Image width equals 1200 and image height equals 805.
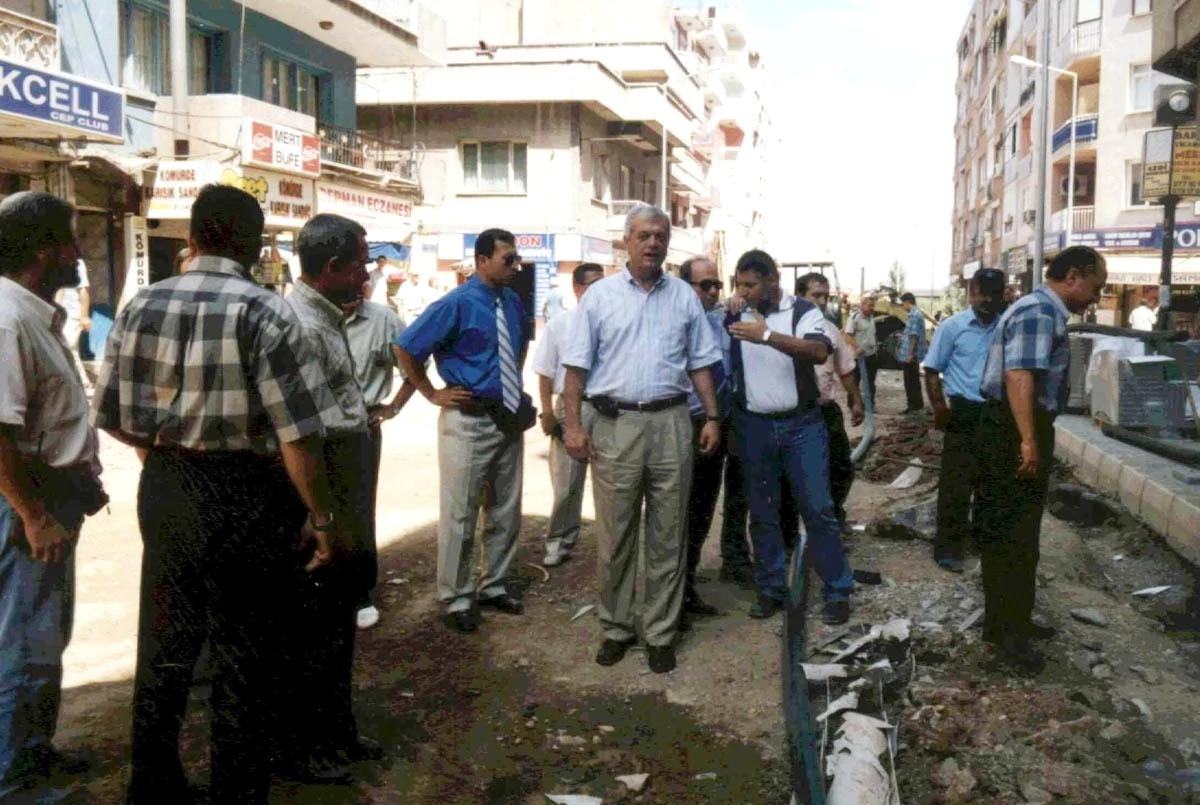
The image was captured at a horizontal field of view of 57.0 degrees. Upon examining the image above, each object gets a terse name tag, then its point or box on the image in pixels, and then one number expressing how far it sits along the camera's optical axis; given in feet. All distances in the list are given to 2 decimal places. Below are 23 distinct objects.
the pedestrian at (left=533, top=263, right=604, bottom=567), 22.16
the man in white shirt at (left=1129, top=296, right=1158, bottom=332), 76.54
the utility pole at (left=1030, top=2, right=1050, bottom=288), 90.22
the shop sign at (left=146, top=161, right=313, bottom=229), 52.70
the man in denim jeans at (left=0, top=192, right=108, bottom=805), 10.69
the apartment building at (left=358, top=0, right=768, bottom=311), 112.57
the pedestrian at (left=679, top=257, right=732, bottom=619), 19.16
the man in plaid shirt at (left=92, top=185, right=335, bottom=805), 9.69
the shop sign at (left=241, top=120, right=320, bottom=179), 59.41
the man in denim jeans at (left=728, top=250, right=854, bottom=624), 18.60
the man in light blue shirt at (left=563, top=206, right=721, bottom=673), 16.22
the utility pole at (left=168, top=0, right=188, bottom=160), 48.73
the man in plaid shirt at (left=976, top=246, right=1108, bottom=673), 15.55
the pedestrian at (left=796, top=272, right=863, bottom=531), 20.54
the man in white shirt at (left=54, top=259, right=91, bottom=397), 40.45
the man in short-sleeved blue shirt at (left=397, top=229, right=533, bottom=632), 17.83
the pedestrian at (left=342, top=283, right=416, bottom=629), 17.56
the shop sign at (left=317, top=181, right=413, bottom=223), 73.61
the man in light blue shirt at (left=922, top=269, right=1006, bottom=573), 22.54
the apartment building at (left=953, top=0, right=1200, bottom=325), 115.44
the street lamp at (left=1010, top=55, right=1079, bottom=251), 120.03
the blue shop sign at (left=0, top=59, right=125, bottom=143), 39.96
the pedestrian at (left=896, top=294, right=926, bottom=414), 51.78
